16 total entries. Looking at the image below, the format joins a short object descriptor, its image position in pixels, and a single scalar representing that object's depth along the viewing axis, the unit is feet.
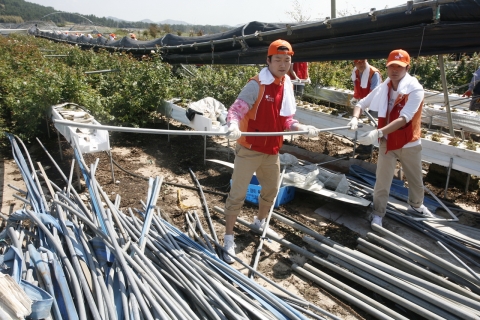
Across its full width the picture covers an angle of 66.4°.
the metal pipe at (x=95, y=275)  7.48
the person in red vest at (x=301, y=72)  25.76
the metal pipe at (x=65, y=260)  7.35
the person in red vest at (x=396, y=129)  12.21
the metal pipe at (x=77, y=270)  7.32
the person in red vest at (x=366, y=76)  18.70
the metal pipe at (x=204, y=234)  11.36
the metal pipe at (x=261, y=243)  11.19
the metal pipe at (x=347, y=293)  9.12
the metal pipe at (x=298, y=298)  8.85
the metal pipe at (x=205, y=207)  12.53
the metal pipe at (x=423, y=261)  9.89
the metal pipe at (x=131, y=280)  7.52
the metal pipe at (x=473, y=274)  9.54
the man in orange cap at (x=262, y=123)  10.80
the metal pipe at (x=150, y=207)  9.97
